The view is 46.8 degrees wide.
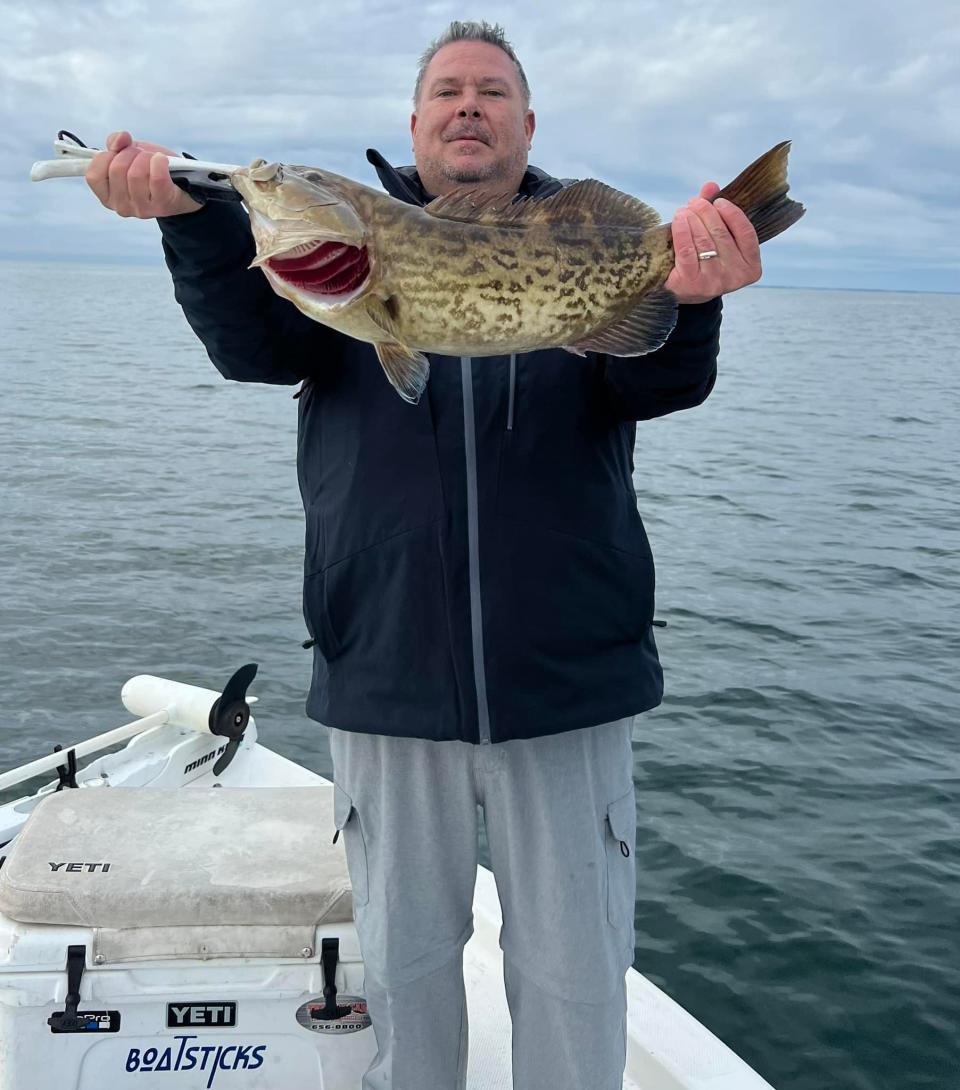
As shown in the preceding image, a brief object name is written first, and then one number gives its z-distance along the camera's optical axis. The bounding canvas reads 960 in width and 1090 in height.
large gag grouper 2.32
